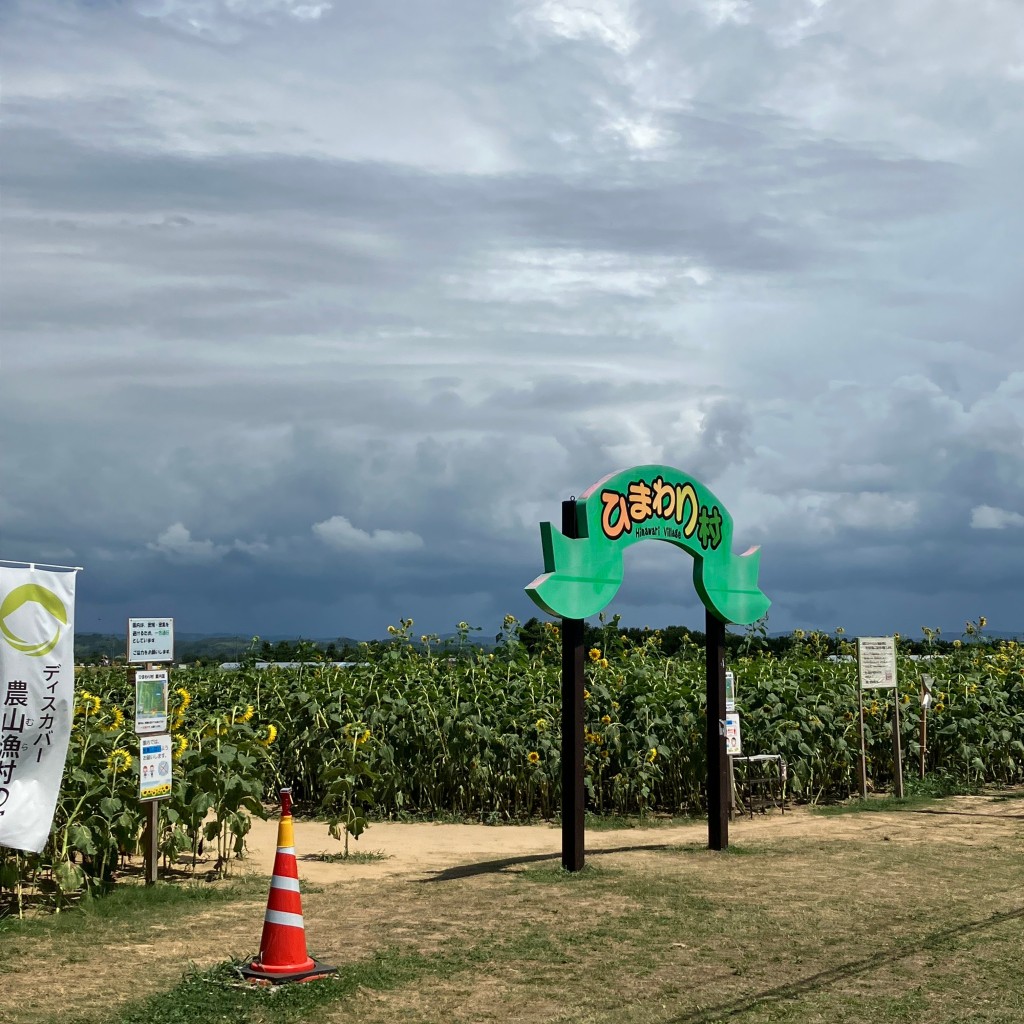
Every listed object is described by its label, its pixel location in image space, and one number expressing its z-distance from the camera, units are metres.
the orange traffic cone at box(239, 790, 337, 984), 7.14
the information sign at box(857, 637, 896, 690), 15.86
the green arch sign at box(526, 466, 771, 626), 10.42
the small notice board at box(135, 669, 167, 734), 9.98
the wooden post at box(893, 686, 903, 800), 15.94
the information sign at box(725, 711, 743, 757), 12.55
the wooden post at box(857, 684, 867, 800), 15.63
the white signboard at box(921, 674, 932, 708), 16.77
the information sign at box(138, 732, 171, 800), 9.68
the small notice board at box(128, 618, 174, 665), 10.29
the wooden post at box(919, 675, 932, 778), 16.86
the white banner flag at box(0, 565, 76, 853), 8.55
